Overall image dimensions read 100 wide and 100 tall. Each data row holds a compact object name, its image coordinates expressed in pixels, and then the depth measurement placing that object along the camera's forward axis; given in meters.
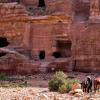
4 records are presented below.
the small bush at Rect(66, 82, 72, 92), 24.11
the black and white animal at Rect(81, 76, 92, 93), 23.37
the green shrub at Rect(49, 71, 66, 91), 26.20
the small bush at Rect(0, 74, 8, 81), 35.40
